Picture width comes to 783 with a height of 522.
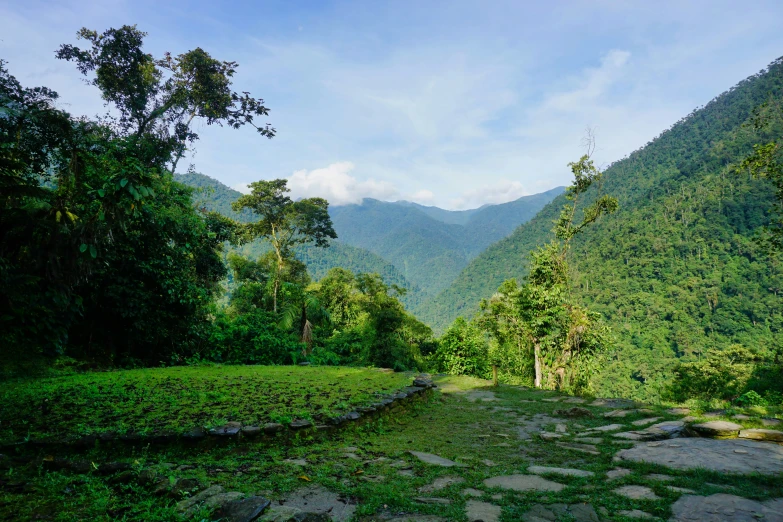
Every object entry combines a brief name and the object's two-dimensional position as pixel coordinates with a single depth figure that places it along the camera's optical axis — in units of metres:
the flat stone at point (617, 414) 6.53
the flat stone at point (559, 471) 3.67
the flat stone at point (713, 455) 3.49
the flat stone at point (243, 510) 2.34
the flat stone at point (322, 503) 2.67
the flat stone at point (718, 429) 4.53
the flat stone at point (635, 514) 2.67
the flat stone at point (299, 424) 4.45
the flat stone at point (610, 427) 5.73
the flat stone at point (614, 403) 7.41
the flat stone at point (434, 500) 2.90
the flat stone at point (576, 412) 6.74
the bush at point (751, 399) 8.04
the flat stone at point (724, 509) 2.54
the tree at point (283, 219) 27.81
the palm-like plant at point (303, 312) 12.50
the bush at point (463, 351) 15.34
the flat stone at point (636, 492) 3.03
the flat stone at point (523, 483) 3.29
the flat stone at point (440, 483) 3.20
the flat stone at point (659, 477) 3.39
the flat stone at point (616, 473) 3.60
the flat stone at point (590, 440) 5.10
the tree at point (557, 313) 13.12
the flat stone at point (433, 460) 3.97
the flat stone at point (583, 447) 4.61
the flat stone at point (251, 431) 4.09
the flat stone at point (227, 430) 3.94
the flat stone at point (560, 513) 2.68
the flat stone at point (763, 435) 4.23
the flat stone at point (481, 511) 2.64
